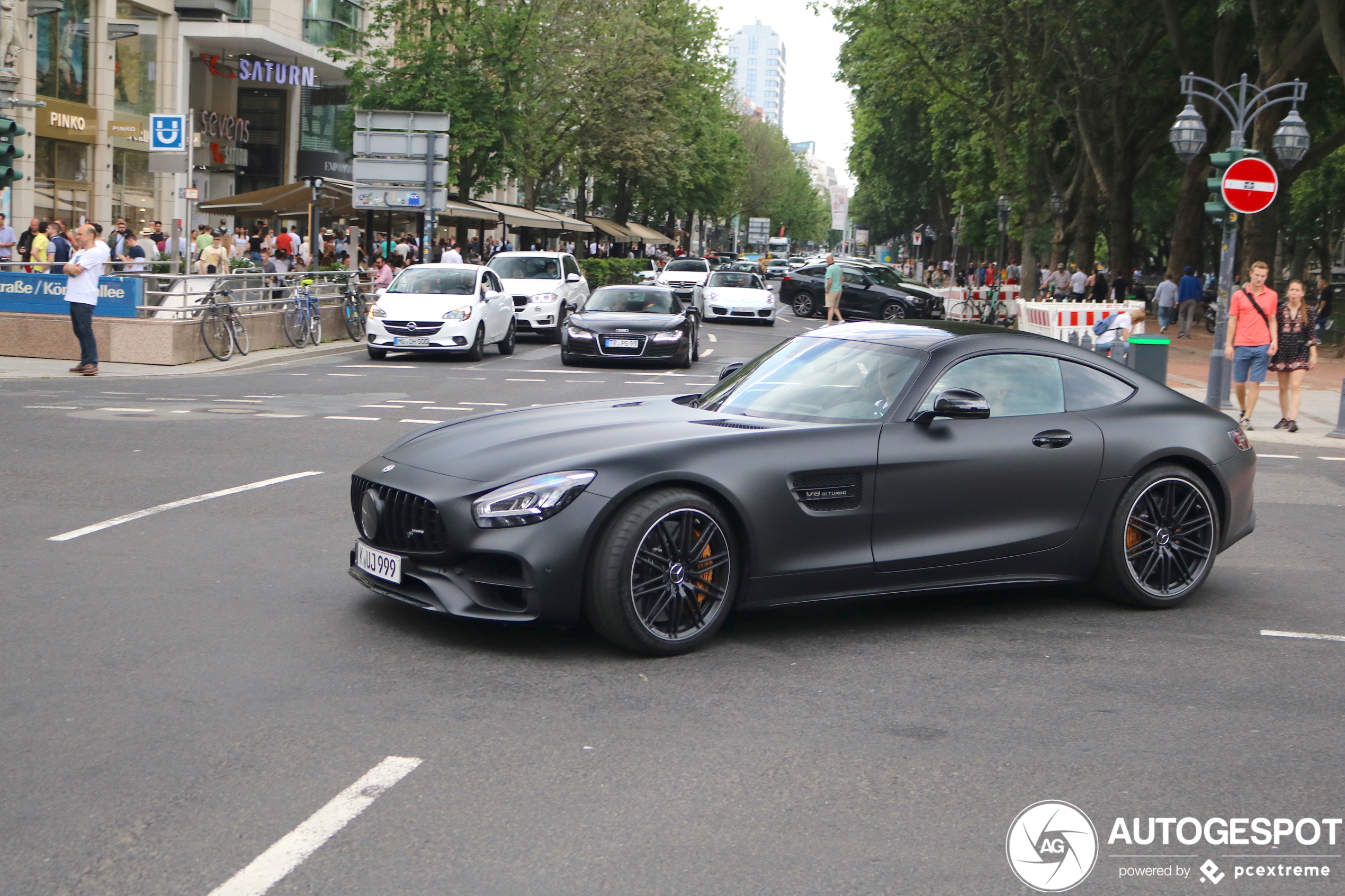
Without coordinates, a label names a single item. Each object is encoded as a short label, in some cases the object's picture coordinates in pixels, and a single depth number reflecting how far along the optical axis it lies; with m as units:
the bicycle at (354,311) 26.84
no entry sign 18.12
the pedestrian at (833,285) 34.44
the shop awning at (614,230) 66.31
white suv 28.98
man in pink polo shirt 15.85
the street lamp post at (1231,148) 18.22
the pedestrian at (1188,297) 36.62
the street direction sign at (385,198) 30.02
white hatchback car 22.81
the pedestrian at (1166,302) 36.62
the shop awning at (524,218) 42.72
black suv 41.31
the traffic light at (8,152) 16.73
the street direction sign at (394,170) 29.91
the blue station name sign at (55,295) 20.25
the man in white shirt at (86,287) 17.56
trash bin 18.27
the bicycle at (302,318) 24.22
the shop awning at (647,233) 73.25
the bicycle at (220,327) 20.94
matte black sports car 5.69
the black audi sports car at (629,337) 22.66
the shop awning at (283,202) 32.62
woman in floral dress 15.77
